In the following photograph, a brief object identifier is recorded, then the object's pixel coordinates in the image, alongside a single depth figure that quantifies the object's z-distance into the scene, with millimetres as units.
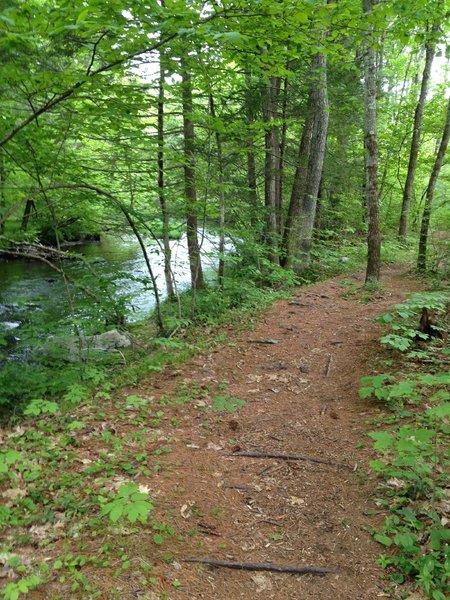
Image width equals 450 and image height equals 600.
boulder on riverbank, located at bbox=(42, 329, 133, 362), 7594
